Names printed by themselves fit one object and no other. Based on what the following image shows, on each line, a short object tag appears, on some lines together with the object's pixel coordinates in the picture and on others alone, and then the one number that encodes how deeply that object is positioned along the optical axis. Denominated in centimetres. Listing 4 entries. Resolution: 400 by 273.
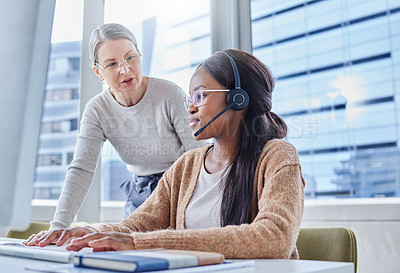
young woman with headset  90
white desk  62
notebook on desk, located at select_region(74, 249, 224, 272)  57
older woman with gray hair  189
